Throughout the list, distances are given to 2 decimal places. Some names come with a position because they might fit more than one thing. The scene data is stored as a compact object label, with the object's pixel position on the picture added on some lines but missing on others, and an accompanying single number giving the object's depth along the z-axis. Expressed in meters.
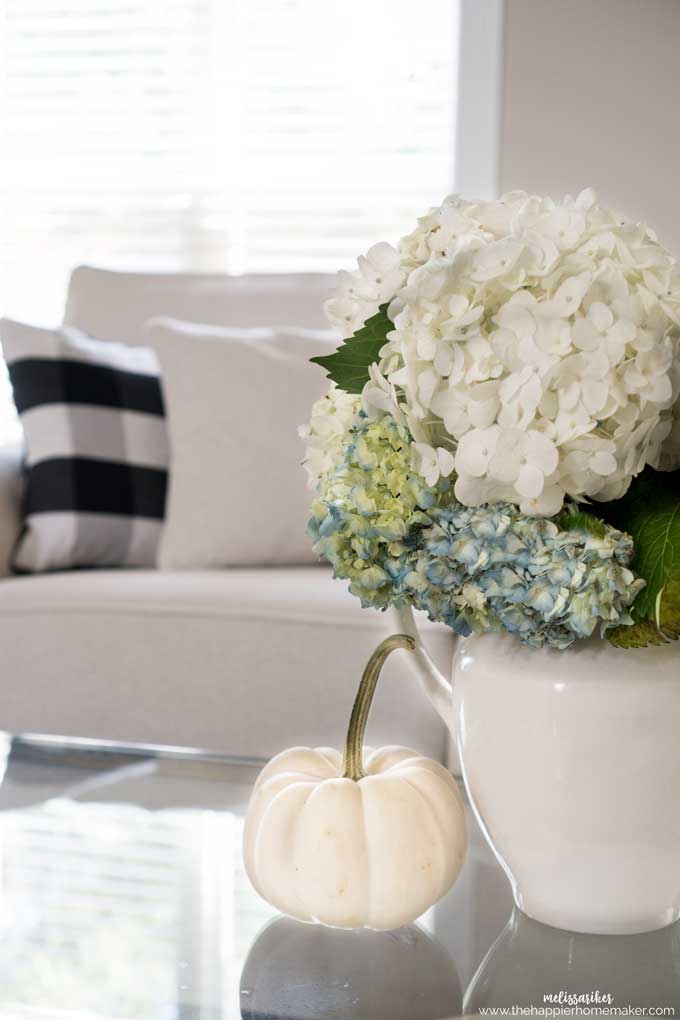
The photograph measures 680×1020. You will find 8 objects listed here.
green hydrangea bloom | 1.11
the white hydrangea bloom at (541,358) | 1.10
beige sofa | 2.09
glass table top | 1.15
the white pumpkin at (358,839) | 1.18
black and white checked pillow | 2.60
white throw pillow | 2.55
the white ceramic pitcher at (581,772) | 1.14
